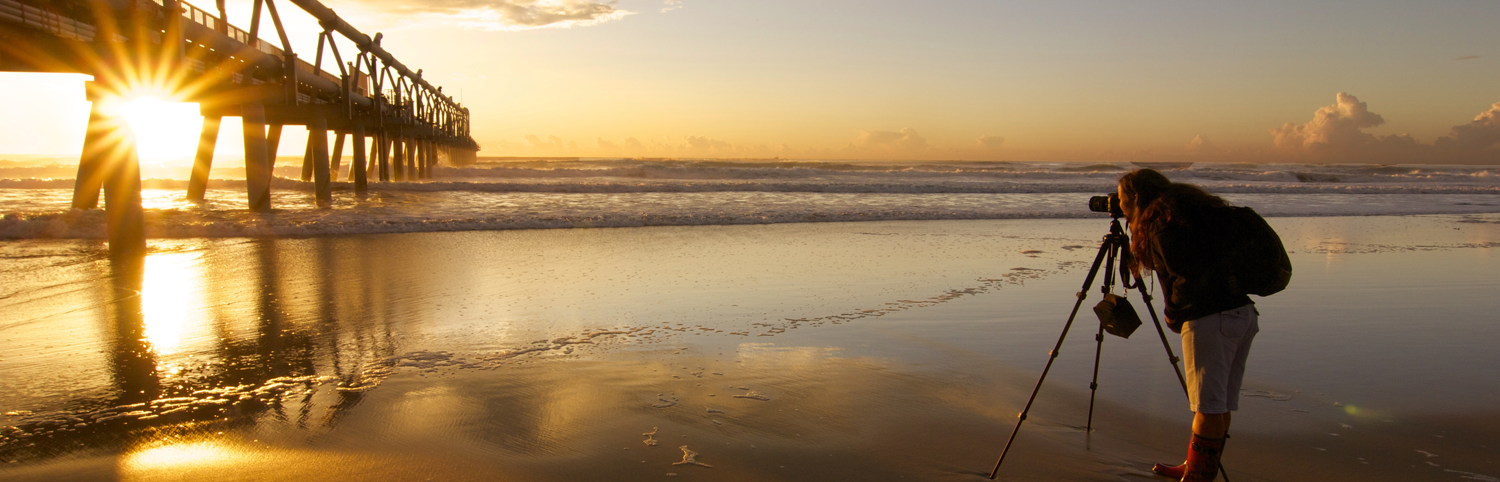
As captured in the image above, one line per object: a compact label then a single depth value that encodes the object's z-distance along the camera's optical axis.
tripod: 2.78
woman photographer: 2.35
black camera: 2.81
